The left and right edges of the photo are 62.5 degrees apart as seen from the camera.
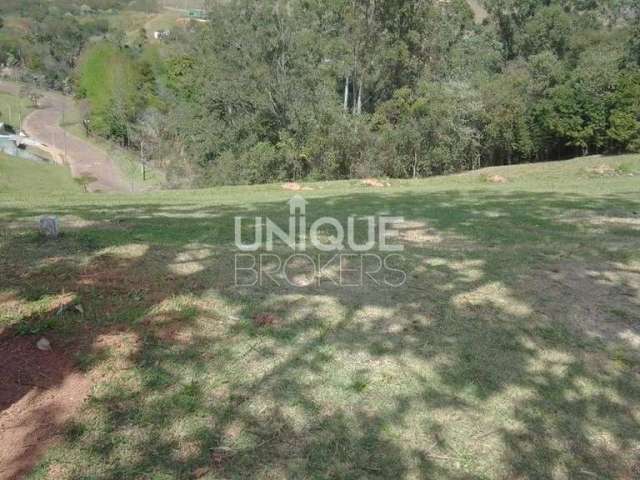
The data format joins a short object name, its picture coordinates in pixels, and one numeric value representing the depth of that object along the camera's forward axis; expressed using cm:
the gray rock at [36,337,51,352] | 290
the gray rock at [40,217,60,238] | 456
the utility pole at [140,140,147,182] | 3788
